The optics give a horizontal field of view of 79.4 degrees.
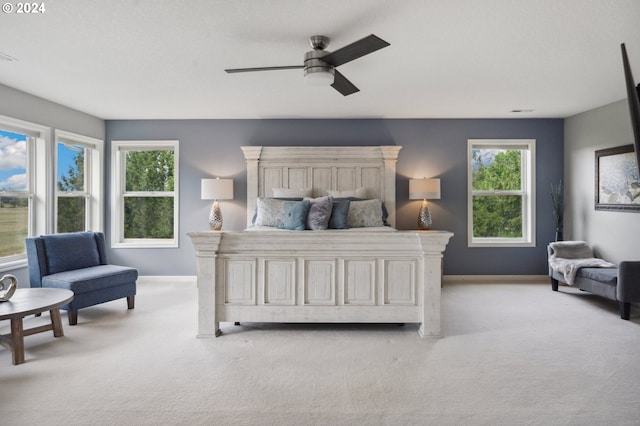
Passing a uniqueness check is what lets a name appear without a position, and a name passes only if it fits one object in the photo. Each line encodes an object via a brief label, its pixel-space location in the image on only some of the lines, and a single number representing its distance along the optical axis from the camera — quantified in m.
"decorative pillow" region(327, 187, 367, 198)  5.39
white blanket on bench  4.54
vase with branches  5.55
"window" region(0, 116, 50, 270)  4.21
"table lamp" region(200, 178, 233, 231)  5.36
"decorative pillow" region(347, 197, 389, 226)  5.24
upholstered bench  3.79
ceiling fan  2.49
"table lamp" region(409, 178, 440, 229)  5.34
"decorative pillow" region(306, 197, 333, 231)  4.75
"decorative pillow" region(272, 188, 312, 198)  5.38
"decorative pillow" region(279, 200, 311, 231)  4.73
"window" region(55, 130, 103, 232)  5.07
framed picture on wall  4.53
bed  3.25
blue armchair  3.72
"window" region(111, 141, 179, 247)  5.89
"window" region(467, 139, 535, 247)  5.86
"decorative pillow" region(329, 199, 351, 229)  4.88
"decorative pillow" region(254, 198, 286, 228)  4.95
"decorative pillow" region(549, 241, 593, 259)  5.05
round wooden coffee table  2.79
